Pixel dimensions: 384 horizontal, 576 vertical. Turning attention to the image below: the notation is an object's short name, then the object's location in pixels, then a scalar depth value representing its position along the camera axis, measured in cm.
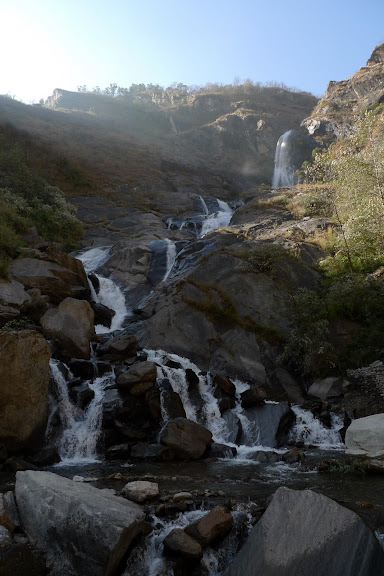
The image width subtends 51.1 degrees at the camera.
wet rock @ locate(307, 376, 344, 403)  1412
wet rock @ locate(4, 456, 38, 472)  923
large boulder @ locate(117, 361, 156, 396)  1211
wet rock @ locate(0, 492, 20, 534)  547
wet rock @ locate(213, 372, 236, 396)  1377
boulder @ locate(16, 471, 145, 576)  501
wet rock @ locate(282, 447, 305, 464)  1014
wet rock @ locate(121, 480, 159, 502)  672
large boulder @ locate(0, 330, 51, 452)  998
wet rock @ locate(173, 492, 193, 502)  681
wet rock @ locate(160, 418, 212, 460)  1066
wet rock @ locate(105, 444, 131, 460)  1069
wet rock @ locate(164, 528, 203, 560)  542
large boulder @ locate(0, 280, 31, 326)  1329
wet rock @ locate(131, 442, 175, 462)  1051
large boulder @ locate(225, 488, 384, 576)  470
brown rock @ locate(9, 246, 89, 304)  1633
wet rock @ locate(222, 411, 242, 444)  1228
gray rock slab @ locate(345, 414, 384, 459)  902
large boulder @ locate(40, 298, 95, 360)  1383
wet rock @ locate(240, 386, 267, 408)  1323
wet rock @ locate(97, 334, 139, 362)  1417
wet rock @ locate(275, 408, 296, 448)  1213
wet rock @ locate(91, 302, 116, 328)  1852
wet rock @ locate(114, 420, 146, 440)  1141
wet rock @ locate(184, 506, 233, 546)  565
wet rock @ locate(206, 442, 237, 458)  1105
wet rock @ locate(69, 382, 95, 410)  1202
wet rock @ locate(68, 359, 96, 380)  1305
